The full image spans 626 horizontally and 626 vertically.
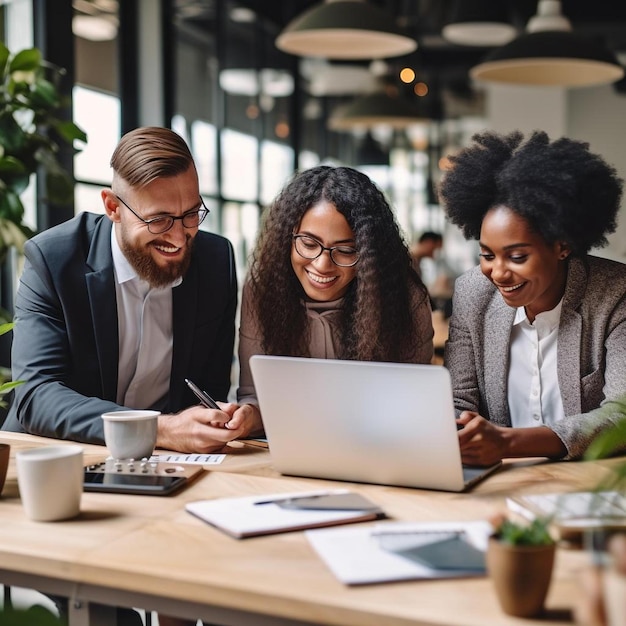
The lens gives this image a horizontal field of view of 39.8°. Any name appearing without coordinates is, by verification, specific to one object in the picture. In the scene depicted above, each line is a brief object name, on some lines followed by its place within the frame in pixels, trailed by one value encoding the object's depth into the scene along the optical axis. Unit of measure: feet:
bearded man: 6.70
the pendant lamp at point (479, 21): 14.83
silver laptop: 4.77
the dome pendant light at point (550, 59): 11.62
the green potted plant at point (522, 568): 3.26
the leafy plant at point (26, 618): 2.06
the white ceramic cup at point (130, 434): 5.42
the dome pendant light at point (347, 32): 10.82
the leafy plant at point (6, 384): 4.91
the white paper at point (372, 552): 3.63
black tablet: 4.95
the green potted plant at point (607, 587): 2.69
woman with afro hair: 6.48
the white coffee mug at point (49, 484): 4.41
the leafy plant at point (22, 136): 9.68
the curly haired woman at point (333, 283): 7.21
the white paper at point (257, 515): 4.27
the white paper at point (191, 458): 5.71
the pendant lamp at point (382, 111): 18.70
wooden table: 3.41
